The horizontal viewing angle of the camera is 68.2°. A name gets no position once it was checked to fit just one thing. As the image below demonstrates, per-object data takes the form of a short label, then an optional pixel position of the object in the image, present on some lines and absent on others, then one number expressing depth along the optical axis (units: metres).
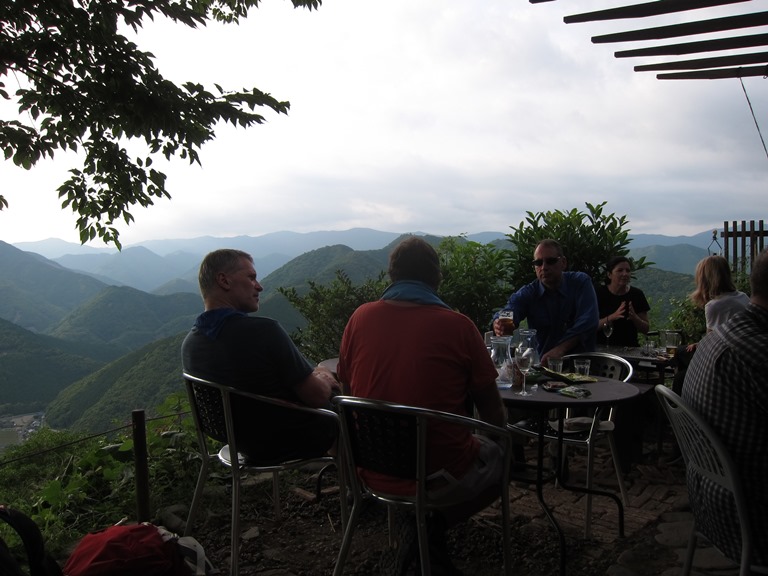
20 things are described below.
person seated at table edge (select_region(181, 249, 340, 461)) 2.50
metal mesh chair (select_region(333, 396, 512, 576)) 1.89
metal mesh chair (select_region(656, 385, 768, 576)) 1.63
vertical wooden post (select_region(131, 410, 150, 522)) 3.00
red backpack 2.03
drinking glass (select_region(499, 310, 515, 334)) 3.49
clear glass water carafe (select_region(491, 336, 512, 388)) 2.86
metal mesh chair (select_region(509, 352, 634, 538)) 3.02
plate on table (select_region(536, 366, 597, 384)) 2.89
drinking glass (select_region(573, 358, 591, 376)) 3.14
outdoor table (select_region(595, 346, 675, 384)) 4.13
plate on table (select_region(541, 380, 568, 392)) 2.73
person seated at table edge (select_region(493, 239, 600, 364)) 4.10
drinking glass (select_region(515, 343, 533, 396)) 2.95
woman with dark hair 4.95
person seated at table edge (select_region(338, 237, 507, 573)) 2.04
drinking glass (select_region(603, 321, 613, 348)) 4.52
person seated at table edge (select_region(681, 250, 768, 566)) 1.62
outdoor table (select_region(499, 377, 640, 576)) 2.48
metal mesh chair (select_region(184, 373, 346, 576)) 2.45
